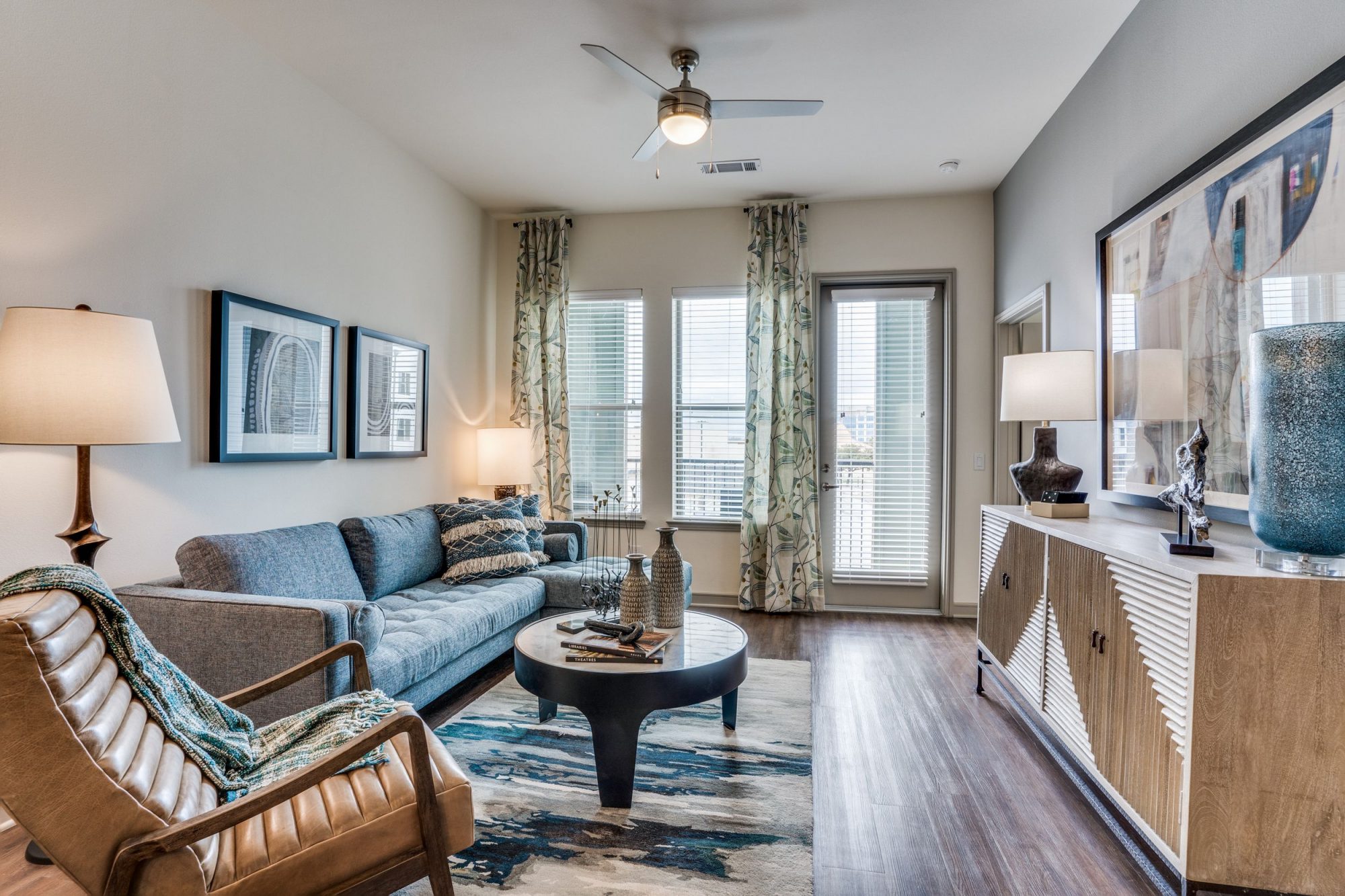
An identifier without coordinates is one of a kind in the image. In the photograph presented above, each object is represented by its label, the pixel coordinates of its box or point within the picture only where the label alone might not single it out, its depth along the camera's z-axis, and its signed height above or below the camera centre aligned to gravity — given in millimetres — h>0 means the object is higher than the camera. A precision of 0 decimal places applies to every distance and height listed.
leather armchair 1149 -659
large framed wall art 1734 +530
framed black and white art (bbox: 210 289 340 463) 2760 +303
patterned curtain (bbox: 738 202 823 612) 4801 +241
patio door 4859 +69
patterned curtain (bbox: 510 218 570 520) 5109 +675
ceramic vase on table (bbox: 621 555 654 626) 2576 -544
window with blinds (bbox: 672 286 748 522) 5031 +375
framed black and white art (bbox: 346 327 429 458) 3637 +316
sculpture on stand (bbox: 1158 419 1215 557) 1825 -120
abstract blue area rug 1840 -1126
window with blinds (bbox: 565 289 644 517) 5164 +463
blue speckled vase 1526 +41
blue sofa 2172 -597
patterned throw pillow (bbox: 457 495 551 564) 4113 -441
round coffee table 2182 -770
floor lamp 1791 +176
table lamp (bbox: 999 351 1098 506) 2775 +220
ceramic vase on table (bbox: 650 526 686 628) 2689 -518
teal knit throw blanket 1423 -652
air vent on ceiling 4184 +1759
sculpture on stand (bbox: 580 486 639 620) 5133 -546
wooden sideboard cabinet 1499 -620
